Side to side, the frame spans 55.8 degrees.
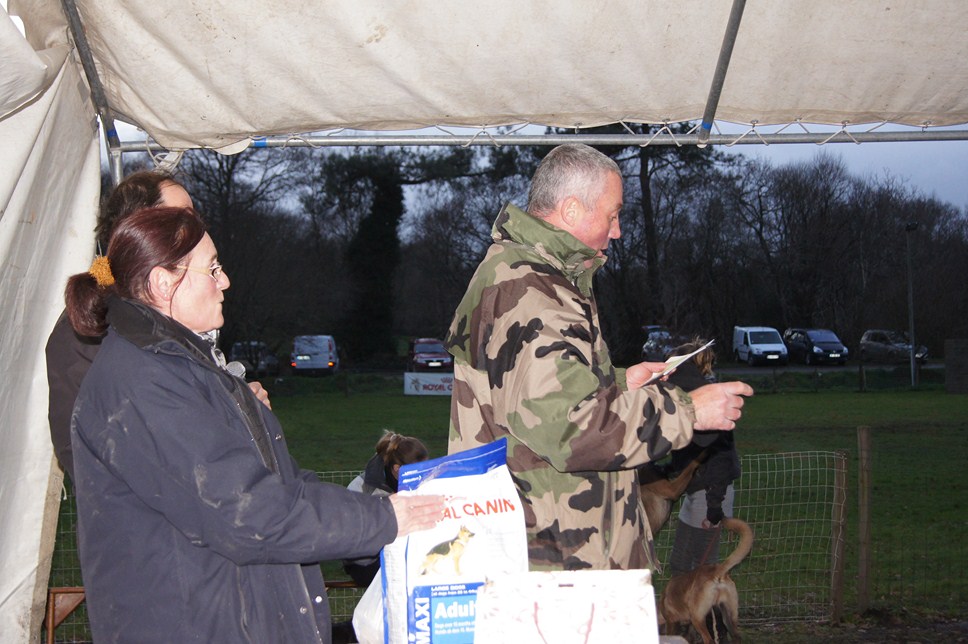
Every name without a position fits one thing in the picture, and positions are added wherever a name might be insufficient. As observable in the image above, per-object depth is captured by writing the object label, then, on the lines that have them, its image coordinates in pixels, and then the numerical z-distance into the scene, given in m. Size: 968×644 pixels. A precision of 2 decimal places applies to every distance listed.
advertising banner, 23.62
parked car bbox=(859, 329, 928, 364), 29.92
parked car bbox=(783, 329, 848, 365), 30.81
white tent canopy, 2.80
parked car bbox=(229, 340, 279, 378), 26.00
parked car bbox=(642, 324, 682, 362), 21.03
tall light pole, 26.93
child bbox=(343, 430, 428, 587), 4.38
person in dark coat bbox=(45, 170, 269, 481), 2.33
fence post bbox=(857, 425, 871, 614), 5.49
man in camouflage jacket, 1.99
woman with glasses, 1.63
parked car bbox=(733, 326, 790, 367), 30.23
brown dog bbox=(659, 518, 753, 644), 4.64
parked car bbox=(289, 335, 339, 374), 28.73
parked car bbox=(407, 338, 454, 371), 27.67
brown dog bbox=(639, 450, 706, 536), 5.20
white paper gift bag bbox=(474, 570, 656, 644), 1.75
